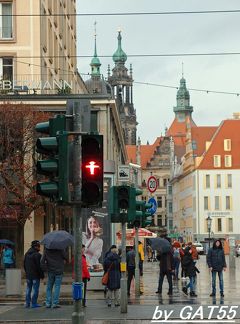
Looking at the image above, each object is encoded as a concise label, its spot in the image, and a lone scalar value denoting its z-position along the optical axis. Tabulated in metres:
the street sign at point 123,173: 25.38
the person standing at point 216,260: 27.19
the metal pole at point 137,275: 27.28
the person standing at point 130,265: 28.67
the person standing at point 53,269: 22.70
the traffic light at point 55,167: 11.52
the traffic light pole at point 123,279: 20.89
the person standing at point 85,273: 23.03
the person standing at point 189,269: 27.66
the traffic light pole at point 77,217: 11.66
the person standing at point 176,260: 39.14
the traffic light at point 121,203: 21.27
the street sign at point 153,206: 30.44
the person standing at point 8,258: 36.47
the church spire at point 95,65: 141.73
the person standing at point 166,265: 28.06
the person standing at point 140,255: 32.34
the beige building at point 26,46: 50.84
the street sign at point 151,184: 33.09
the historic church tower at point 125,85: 187.88
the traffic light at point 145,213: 26.37
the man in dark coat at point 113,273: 23.31
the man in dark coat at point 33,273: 23.15
